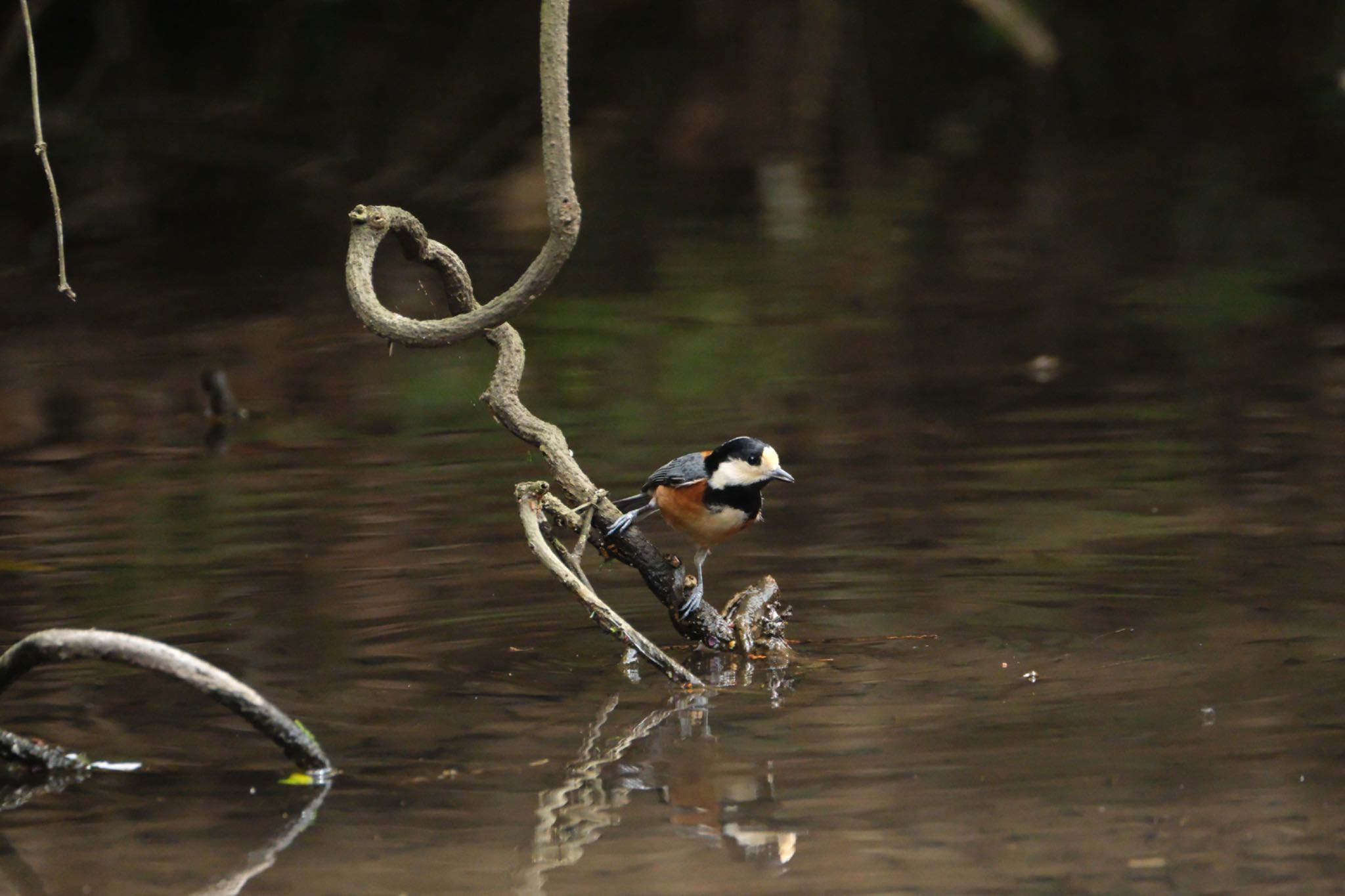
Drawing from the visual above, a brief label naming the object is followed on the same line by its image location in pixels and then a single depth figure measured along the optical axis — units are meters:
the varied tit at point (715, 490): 11.88
